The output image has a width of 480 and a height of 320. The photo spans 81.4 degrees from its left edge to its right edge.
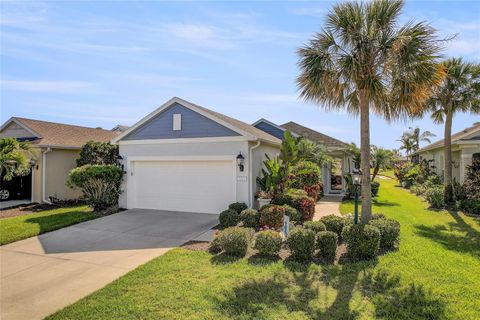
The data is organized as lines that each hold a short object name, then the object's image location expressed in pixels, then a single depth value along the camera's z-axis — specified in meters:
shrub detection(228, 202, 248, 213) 10.03
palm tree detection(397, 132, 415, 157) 47.41
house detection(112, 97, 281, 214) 11.16
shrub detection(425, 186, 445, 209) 13.53
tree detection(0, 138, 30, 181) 12.16
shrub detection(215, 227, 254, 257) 6.60
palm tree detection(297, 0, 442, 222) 7.34
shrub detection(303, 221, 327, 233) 7.28
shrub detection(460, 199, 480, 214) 11.92
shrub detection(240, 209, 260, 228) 9.05
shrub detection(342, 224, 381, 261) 6.24
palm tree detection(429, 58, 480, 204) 13.00
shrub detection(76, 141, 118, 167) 14.73
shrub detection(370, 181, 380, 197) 17.59
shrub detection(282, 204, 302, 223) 9.12
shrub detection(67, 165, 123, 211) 11.89
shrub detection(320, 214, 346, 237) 7.67
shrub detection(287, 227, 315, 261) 6.25
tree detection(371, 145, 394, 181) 19.50
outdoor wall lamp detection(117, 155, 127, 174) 13.09
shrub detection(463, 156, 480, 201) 12.57
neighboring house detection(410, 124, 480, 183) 14.17
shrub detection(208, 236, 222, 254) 6.95
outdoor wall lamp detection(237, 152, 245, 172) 10.83
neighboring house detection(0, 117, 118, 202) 14.62
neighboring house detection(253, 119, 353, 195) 19.23
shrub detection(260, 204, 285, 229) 8.86
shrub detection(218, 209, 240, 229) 9.17
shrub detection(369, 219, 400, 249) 6.93
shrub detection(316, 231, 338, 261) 6.38
